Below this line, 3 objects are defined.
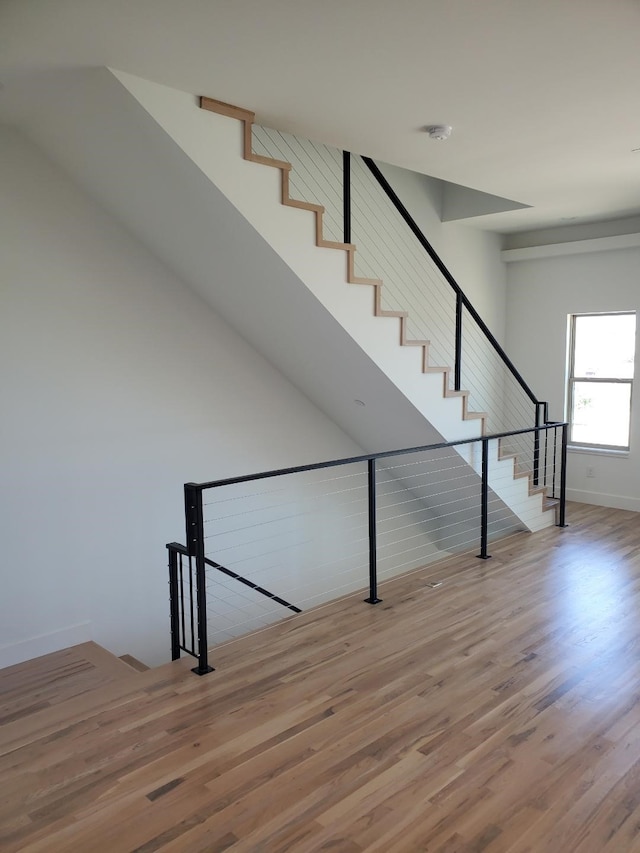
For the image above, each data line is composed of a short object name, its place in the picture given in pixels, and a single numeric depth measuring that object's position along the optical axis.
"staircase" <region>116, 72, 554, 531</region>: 2.96
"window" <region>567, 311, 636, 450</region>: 6.03
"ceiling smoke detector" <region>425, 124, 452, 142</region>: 3.48
